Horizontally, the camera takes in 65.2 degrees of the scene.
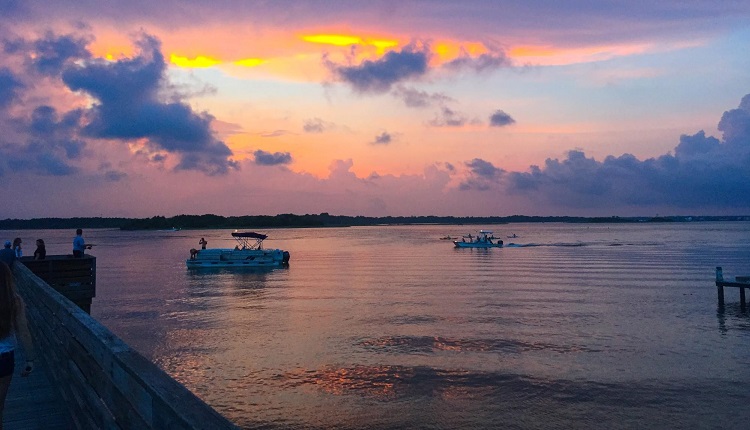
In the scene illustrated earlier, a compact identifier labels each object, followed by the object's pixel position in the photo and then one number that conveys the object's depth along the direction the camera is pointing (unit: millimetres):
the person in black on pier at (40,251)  21809
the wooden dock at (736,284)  28234
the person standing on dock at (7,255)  10956
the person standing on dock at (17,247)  23656
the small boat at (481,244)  90500
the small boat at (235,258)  56531
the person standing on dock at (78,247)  23433
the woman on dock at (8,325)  5270
